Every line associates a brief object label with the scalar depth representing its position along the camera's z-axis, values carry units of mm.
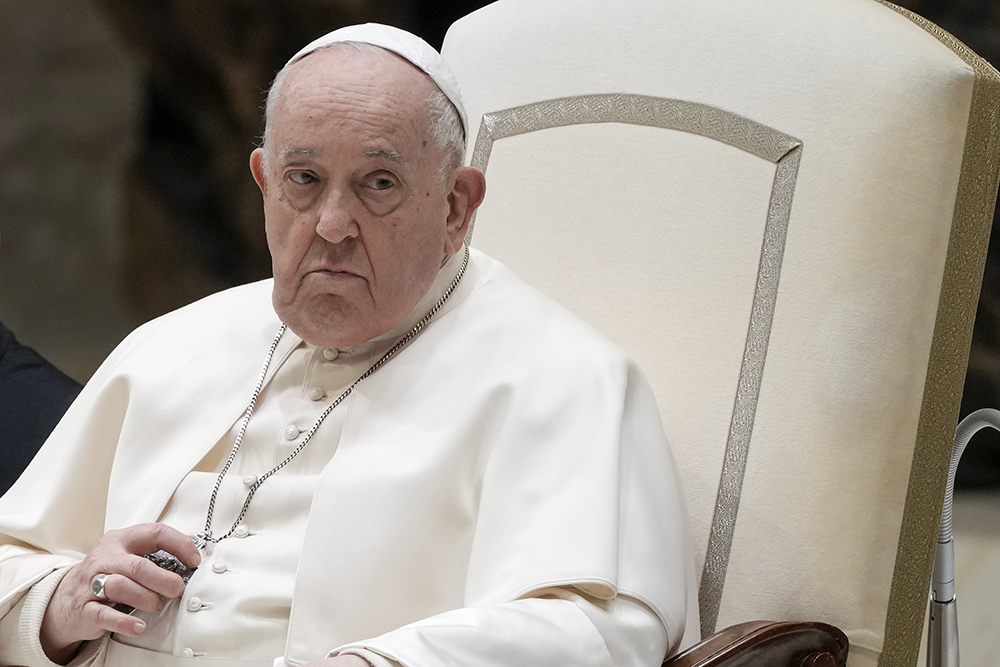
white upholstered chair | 8929
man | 8837
